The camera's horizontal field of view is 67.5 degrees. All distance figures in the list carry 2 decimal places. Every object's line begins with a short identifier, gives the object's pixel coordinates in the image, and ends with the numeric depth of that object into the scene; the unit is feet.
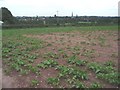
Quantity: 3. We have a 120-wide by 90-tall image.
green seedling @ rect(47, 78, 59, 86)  7.43
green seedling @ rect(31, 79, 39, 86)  7.46
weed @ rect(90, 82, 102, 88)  7.22
